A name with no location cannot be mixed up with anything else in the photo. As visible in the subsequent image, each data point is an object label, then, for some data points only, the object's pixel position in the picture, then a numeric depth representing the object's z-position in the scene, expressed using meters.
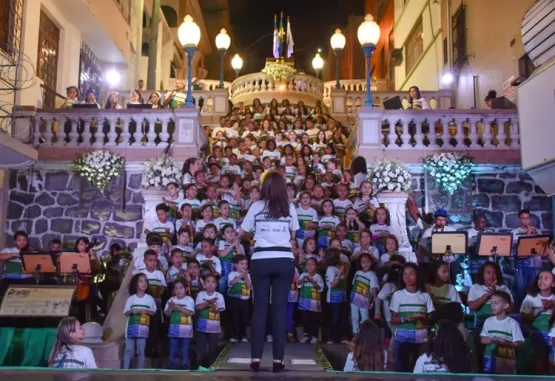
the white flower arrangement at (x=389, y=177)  11.37
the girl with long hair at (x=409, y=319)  7.23
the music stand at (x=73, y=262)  8.77
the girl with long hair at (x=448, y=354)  5.12
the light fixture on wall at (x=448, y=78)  19.99
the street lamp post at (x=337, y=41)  18.41
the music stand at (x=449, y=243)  8.81
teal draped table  8.03
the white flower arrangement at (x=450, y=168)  12.59
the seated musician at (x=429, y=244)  9.79
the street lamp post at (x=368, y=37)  12.69
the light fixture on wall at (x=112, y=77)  21.06
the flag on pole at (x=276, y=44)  27.77
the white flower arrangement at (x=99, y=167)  12.98
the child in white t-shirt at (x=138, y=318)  7.82
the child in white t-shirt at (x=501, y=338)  6.68
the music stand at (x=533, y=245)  9.06
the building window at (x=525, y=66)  14.41
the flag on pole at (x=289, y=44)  28.21
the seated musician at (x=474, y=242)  10.84
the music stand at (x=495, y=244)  8.86
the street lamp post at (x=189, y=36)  12.84
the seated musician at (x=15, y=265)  9.16
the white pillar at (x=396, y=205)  11.43
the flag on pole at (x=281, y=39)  28.53
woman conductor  5.21
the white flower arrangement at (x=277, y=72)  23.97
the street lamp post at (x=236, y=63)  26.20
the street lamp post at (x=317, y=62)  26.06
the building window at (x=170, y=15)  29.11
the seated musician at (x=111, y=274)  10.24
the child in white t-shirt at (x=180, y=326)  7.75
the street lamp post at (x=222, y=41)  19.50
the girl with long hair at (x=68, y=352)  5.45
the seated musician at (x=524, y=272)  9.77
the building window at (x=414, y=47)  24.45
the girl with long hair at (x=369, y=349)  5.54
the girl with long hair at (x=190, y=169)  11.90
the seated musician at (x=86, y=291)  9.30
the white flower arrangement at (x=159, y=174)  11.52
